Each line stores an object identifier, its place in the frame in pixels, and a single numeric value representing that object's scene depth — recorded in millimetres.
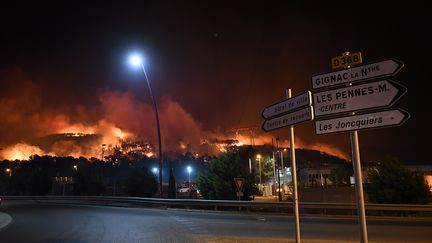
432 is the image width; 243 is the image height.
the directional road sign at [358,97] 5379
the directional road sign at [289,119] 6548
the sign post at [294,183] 6801
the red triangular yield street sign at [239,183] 24300
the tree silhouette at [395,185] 24719
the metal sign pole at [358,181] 5340
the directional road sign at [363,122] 5241
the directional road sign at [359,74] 5430
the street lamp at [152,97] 26938
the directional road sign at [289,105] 6605
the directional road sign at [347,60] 5871
